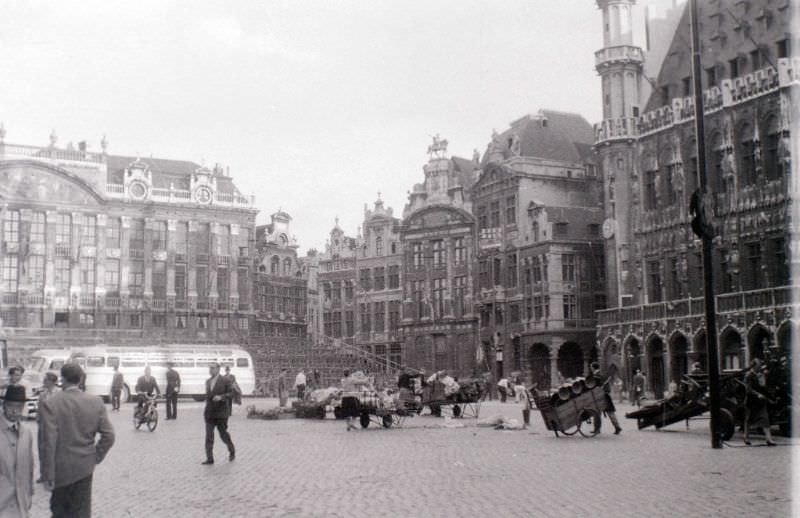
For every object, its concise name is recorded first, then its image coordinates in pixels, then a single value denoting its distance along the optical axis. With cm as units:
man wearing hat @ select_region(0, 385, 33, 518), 659
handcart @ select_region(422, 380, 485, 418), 2928
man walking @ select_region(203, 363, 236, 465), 1592
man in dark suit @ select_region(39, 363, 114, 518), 812
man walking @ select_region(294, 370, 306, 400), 4094
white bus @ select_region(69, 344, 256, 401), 4606
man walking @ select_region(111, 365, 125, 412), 3697
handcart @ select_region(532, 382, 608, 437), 2177
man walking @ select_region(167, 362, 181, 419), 3062
